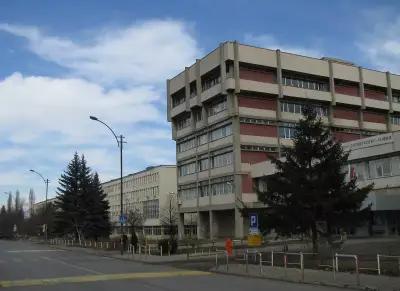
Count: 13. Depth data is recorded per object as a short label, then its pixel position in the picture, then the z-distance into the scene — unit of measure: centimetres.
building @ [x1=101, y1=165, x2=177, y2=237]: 12644
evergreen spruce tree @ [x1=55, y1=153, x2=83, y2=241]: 7869
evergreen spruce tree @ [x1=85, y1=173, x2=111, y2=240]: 7688
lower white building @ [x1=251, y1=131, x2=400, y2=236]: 5106
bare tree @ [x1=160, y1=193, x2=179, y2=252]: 10878
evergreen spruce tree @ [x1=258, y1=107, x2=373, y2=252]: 2831
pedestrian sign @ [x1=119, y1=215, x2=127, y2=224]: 4980
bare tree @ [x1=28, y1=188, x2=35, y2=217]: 19500
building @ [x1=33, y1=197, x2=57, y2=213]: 19050
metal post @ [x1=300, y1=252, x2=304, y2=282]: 1977
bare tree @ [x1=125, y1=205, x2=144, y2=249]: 10139
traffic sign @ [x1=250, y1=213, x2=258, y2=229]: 2535
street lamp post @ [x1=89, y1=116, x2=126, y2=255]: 4720
